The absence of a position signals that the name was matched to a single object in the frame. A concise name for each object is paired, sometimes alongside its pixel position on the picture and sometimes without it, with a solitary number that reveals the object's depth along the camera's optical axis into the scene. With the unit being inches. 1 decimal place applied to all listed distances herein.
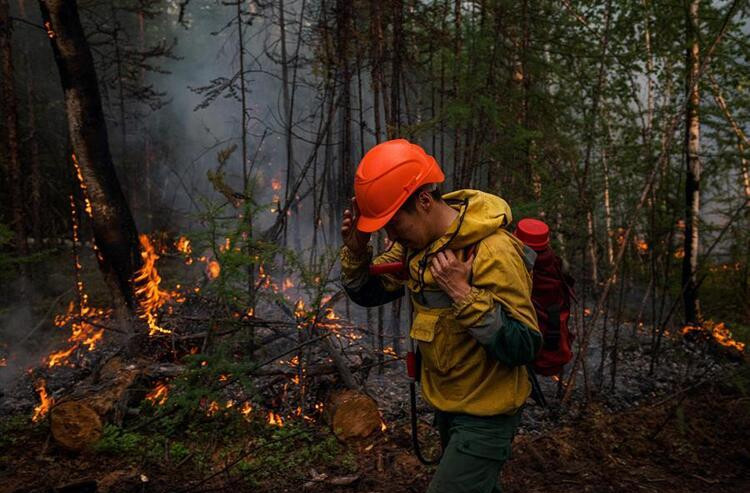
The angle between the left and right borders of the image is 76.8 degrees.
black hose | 106.7
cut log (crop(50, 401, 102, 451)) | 177.8
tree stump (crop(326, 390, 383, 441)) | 194.1
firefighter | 82.0
